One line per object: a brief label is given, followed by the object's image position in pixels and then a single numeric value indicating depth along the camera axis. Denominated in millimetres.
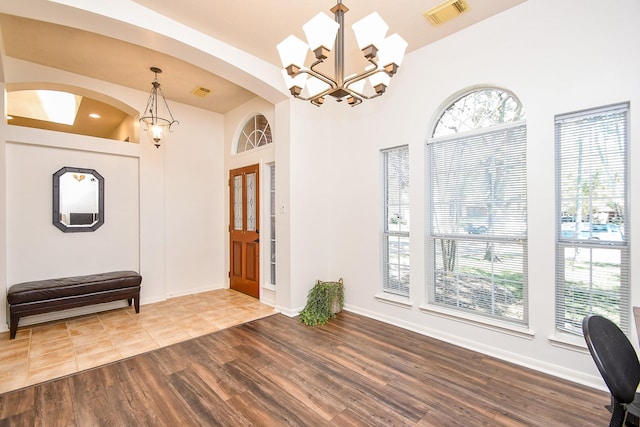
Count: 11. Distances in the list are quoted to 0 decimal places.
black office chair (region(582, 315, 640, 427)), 1152
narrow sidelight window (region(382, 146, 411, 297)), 3709
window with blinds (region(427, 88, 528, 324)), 2854
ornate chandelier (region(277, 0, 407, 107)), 1871
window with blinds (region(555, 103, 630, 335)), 2354
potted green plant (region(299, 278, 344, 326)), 3785
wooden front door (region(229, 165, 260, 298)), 4871
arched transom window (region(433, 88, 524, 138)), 2914
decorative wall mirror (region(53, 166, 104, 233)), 4027
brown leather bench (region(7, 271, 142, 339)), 3346
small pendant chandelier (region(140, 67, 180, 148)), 4133
